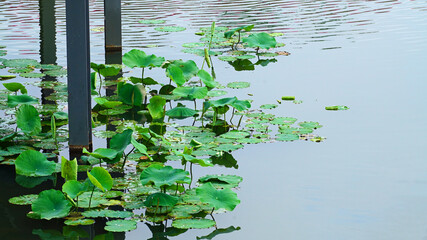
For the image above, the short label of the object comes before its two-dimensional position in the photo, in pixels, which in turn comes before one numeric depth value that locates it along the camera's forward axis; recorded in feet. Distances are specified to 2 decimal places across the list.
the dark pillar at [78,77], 23.66
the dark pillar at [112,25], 37.22
